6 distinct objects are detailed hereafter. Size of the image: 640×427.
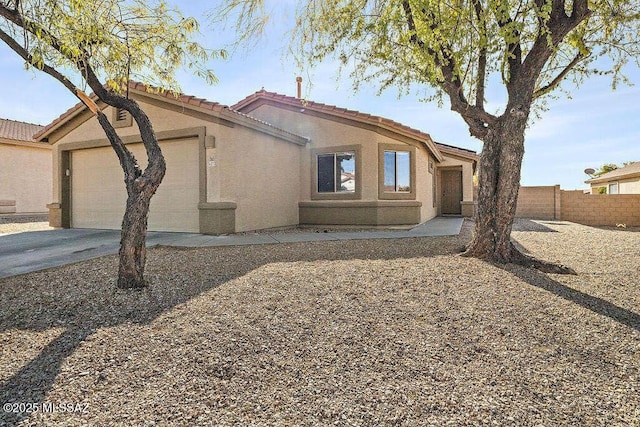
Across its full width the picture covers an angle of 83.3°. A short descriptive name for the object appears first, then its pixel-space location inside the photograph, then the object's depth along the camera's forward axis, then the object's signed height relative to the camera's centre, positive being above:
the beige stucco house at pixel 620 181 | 21.27 +1.82
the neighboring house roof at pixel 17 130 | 17.95 +4.43
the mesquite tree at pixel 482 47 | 6.07 +3.03
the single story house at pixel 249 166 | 10.27 +1.45
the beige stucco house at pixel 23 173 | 17.41 +1.91
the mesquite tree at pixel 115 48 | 4.88 +2.43
